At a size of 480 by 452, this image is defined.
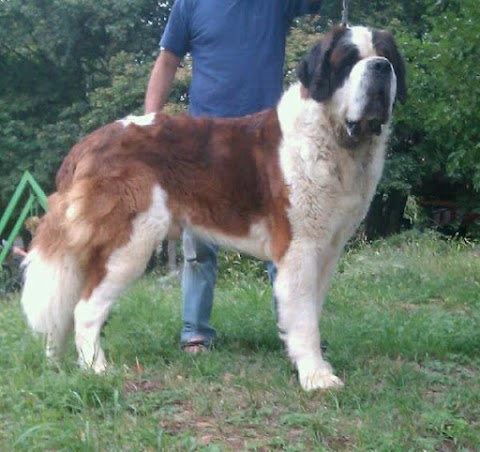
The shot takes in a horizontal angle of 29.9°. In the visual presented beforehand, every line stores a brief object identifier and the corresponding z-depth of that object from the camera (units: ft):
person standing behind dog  16.03
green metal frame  35.17
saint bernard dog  14.01
